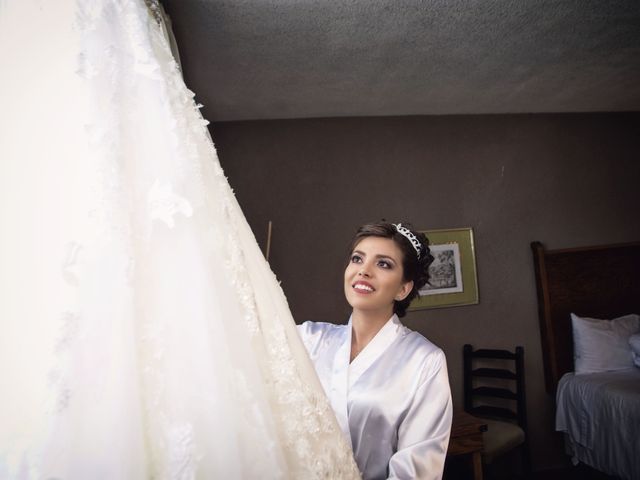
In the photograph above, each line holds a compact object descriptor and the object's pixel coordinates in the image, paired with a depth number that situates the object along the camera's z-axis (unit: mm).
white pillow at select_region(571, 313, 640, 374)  3305
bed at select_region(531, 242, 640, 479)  2828
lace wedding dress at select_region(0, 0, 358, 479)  643
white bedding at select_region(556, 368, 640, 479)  2652
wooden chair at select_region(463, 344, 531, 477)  2789
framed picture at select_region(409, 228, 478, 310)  3479
